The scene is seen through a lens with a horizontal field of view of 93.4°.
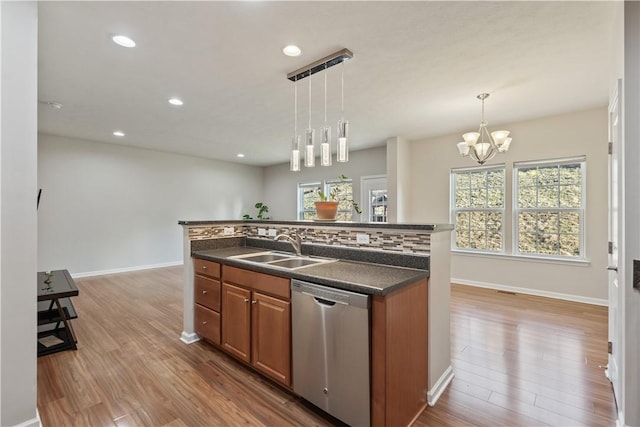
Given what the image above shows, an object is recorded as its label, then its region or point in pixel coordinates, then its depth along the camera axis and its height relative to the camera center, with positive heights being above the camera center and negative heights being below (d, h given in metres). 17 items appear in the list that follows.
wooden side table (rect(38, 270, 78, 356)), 2.75 -1.03
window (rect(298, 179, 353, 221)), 7.18 +0.44
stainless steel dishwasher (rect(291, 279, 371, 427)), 1.64 -0.80
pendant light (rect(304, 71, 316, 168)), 2.39 +0.51
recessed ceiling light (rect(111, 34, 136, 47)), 2.35 +1.37
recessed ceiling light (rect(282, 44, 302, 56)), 2.51 +1.38
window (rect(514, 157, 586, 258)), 4.30 +0.08
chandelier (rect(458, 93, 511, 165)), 3.62 +0.86
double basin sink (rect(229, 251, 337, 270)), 2.59 -0.41
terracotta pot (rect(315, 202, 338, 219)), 2.63 +0.04
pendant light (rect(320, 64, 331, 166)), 2.27 +0.51
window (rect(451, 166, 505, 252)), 4.97 +0.10
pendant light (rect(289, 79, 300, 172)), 2.49 +0.48
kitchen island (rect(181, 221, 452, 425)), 1.62 -0.58
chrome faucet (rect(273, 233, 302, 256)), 2.77 -0.27
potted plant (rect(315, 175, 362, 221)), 2.63 +0.04
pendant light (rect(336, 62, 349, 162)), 2.21 +0.53
